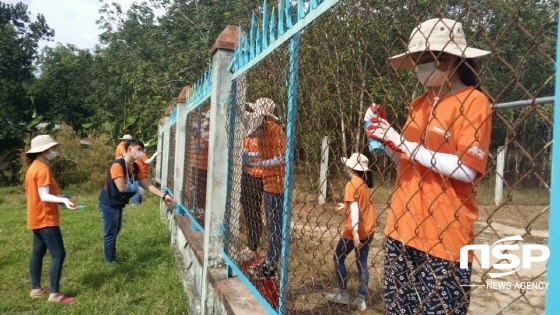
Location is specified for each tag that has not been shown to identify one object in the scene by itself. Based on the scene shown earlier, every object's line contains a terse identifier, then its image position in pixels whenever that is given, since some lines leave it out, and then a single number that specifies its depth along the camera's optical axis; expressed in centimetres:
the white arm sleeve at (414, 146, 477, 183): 145
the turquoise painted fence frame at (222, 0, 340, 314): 208
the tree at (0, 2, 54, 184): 1897
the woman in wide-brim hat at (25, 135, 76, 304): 462
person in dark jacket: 573
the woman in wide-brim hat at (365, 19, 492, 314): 146
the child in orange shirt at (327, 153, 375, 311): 353
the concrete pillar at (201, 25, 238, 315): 344
